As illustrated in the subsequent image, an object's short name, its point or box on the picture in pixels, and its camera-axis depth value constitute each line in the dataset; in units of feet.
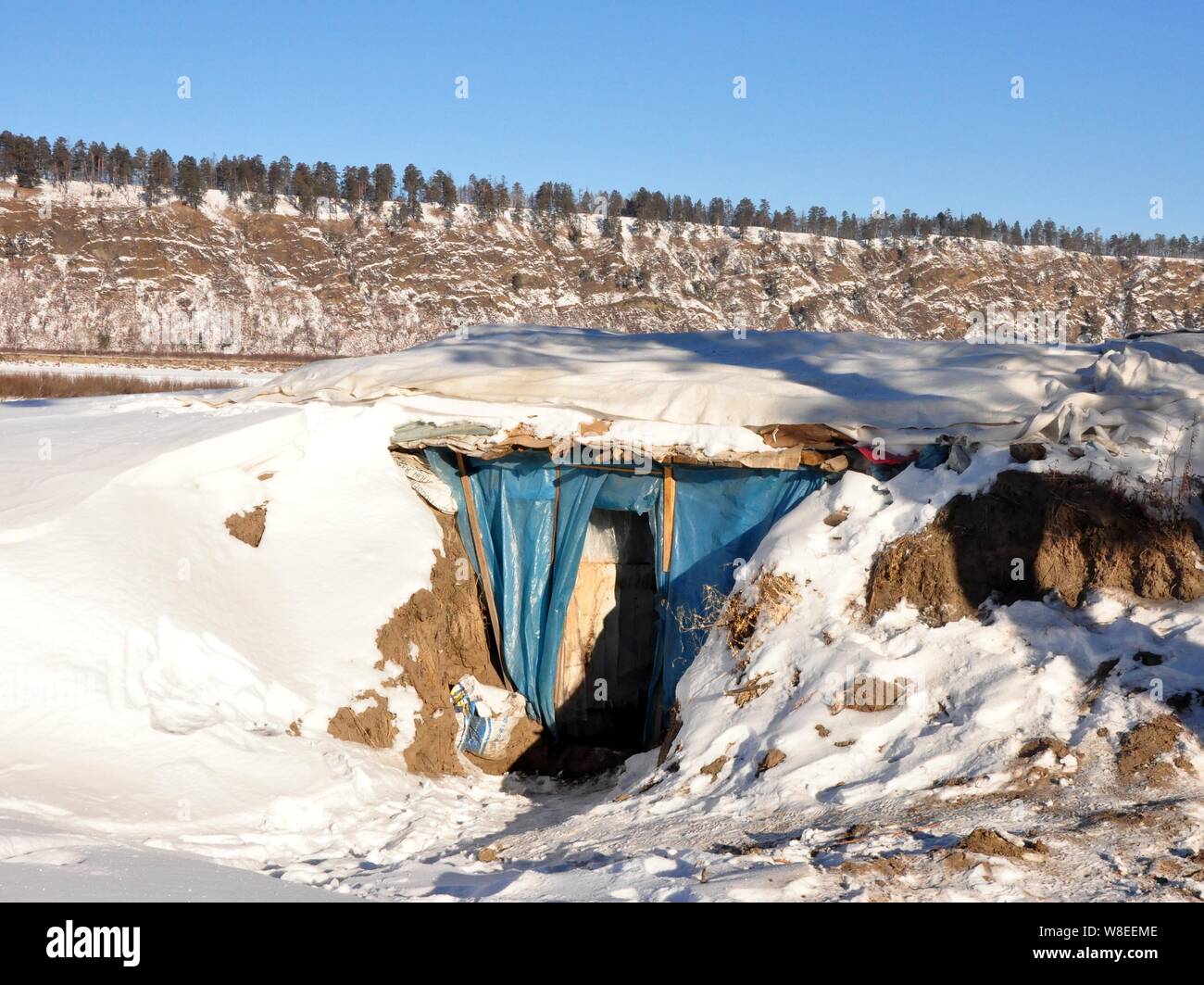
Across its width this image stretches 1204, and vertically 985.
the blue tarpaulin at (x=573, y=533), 24.23
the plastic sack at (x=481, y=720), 25.44
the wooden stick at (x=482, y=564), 27.04
